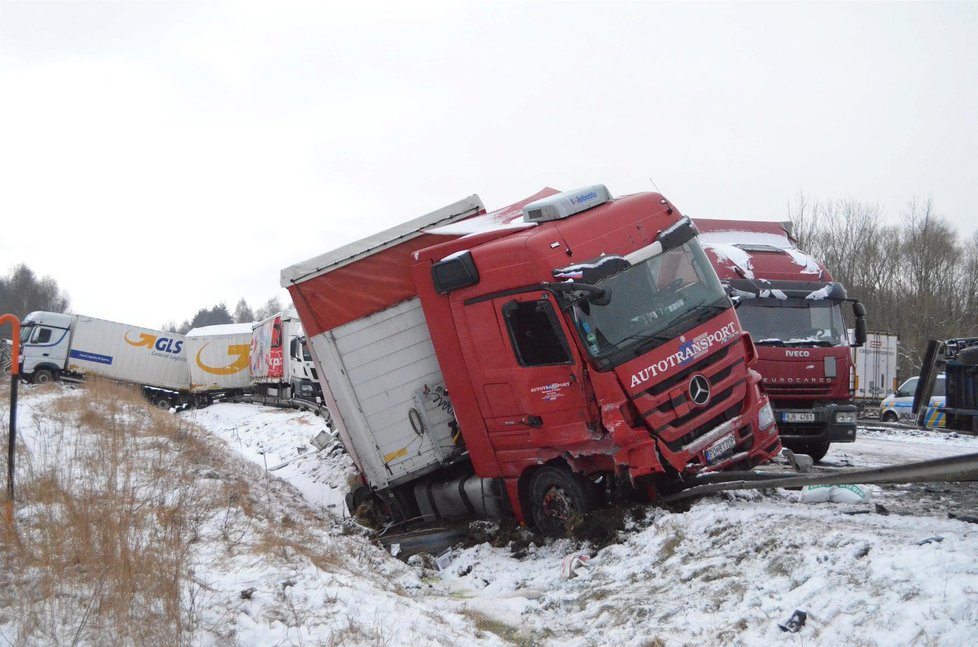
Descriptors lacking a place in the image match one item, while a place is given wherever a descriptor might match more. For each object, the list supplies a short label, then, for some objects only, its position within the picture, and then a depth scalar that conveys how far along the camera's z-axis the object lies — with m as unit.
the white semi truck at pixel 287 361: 35.22
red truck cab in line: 12.05
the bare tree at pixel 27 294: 106.88
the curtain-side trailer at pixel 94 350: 41.34
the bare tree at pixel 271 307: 150.12
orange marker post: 6.99
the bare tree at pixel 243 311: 176.25
